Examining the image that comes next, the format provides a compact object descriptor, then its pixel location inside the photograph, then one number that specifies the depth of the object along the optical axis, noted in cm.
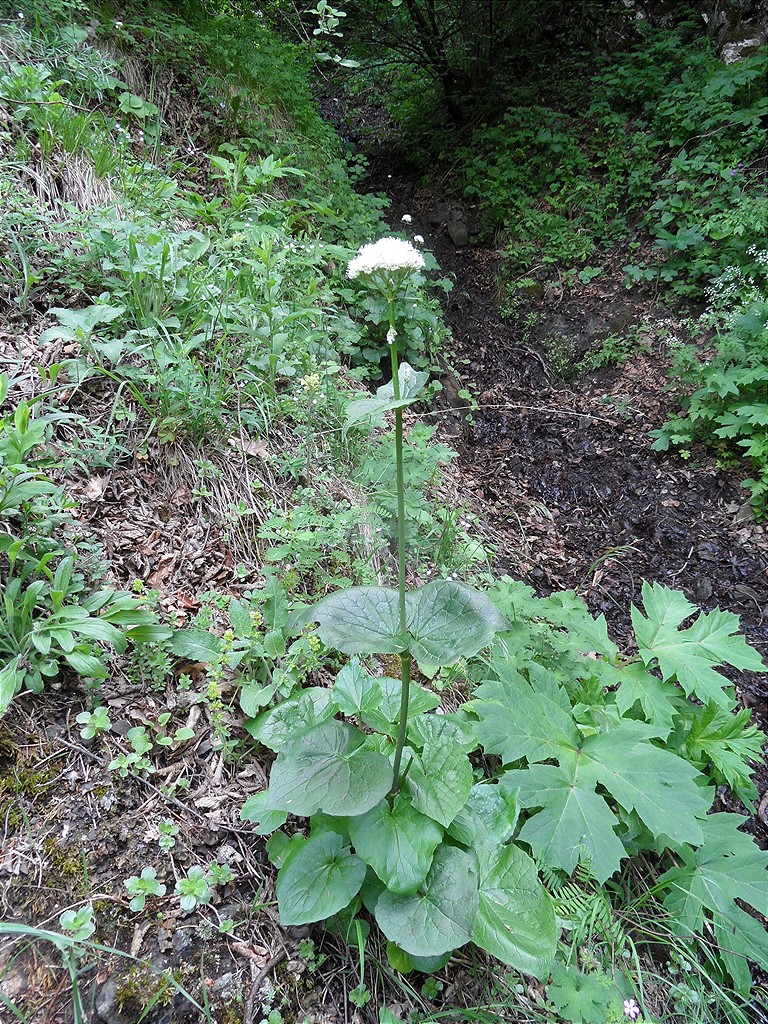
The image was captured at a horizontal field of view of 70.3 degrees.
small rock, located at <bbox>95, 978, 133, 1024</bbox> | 121
